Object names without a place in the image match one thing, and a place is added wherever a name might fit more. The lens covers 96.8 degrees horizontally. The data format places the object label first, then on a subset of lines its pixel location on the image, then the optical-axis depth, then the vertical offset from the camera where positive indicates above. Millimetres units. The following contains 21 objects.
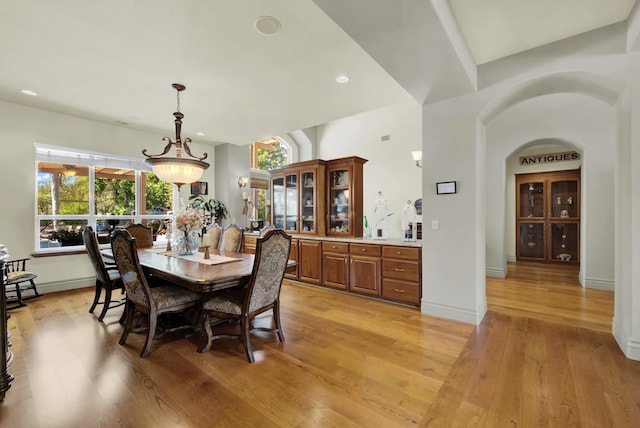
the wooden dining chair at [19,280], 3505 -825
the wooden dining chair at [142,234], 4211 -308
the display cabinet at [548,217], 6289 -70
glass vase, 3469 -373
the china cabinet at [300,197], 5043 +314
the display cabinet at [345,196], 4789 +302
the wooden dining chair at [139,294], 2406 -741
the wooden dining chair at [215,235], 4125 -307
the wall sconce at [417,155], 4973 +1035
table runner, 2965 -493
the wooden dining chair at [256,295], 2367 -740
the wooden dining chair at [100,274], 3111 -713
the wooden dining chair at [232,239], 3795 -337
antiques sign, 6172 +1266
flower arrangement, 3350 -73
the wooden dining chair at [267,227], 5410 -252
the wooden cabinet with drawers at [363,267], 3629 -768
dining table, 2254 -507
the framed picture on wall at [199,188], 5895 +541
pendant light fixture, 3127 +545
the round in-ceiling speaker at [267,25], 2242 +1537
